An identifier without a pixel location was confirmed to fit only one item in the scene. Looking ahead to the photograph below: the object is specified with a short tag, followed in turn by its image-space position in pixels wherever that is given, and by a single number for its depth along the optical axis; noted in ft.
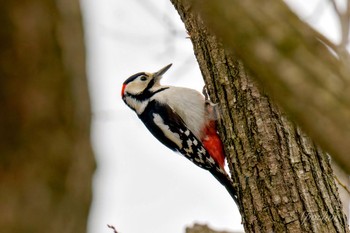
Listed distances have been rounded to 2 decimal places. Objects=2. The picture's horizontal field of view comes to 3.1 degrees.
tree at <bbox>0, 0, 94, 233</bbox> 9.35
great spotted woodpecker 25.42
